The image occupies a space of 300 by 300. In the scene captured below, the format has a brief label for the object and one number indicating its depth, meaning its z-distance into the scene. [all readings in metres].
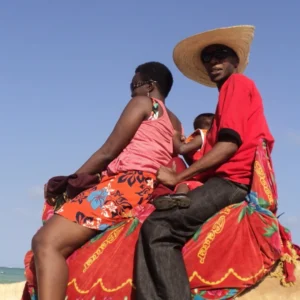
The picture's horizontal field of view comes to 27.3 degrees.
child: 4.39
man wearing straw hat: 4.25
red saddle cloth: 4.37
